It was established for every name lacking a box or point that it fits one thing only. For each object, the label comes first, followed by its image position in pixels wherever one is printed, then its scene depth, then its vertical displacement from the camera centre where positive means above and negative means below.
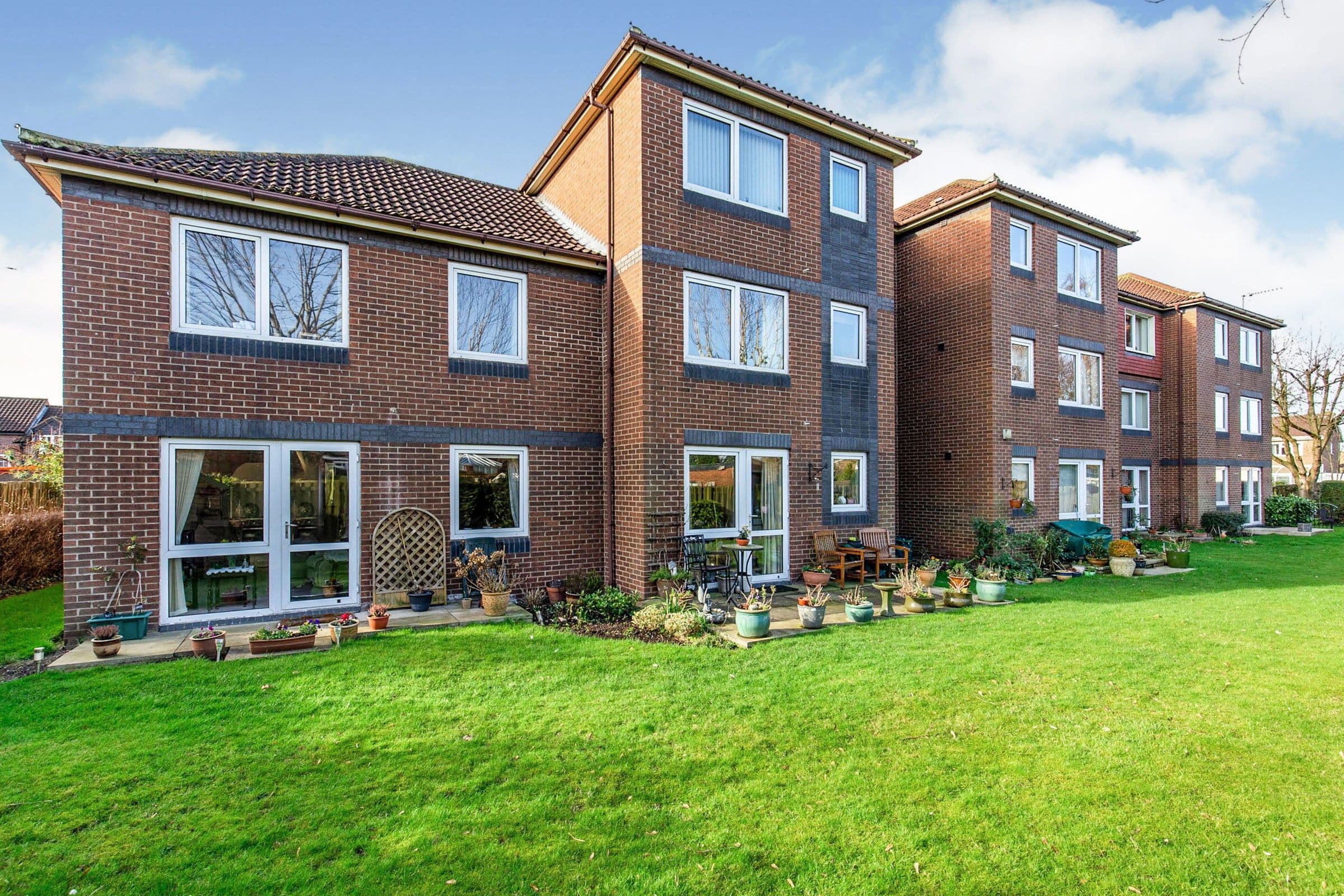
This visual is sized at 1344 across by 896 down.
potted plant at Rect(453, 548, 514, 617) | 8.95 -1.76
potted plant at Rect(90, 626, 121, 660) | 6.73 -1.95
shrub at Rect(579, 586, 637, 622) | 8.88 -2.10
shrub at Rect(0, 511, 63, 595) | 11.59 -1.66
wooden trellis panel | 9.13 -1.39
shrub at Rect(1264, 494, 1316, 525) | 24.81 -1.90
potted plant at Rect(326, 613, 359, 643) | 7.42 -2.00
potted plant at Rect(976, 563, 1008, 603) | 10.55 -2.13
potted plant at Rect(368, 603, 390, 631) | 8.00 -2.02
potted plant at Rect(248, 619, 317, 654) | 7.00 -2.03
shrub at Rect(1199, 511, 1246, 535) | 21.44 -2.07
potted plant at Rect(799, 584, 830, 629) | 8.45 -2.05
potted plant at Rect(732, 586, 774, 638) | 7.92 -2.03
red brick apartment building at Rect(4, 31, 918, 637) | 7.97 +1.90
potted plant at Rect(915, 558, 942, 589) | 10.79 -1.92
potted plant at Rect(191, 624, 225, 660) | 6.82 -2.00
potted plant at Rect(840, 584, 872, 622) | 8.86 -2.12
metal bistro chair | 10.06 -1.58
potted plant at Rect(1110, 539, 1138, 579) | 13.34 -2.07
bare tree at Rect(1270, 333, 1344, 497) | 30.16 +3.95
